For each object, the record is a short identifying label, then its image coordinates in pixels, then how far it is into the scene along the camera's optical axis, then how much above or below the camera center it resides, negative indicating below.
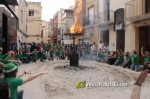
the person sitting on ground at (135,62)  8.73 -0.88
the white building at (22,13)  20.72 +4.41
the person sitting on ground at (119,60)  10.62 -0.93
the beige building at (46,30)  51.70 +5.50
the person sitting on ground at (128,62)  9.55 -0.95
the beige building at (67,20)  28.75 +4.81
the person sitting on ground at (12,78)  2.34 -0.48
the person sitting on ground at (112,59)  11.10 -0.90
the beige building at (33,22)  31.06 +4.74
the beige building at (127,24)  10.83 +1.68
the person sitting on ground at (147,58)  7.95 -0.59
